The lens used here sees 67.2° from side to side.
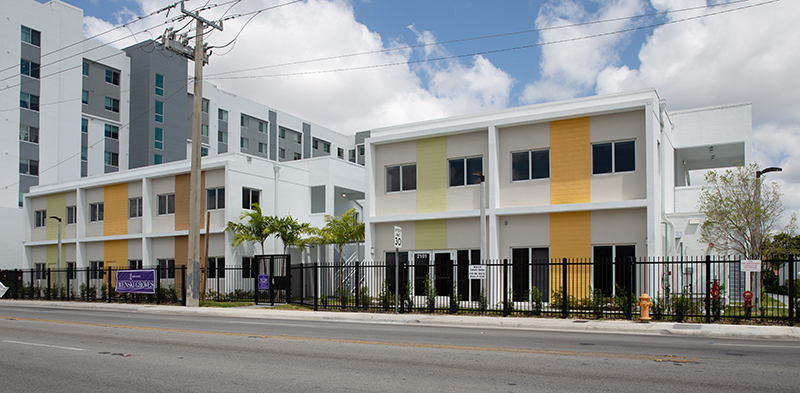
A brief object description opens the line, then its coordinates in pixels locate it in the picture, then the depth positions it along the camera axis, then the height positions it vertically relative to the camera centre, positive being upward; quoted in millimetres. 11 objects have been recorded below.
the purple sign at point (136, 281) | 27875 -2570
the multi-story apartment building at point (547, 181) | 21953 +1792
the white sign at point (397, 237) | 19484 -366
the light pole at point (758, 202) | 21453 +832
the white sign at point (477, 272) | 19375 -1501
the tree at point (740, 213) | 22484 +430
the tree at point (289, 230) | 30438 -205
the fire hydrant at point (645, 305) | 16328 -2189
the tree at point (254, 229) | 29938 -136
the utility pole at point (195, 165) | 25078 +2590
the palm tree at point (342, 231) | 29531 -252
